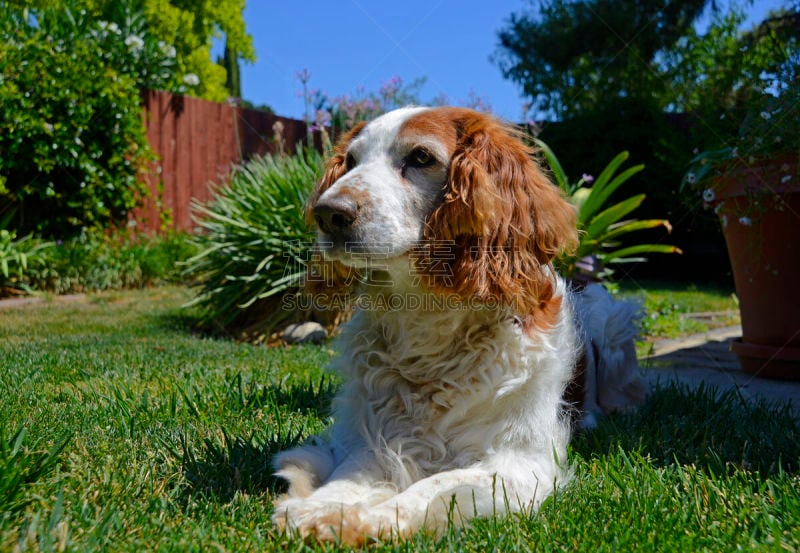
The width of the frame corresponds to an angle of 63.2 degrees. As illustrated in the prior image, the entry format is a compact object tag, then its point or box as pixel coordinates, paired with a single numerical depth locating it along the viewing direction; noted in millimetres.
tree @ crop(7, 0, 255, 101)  20406
